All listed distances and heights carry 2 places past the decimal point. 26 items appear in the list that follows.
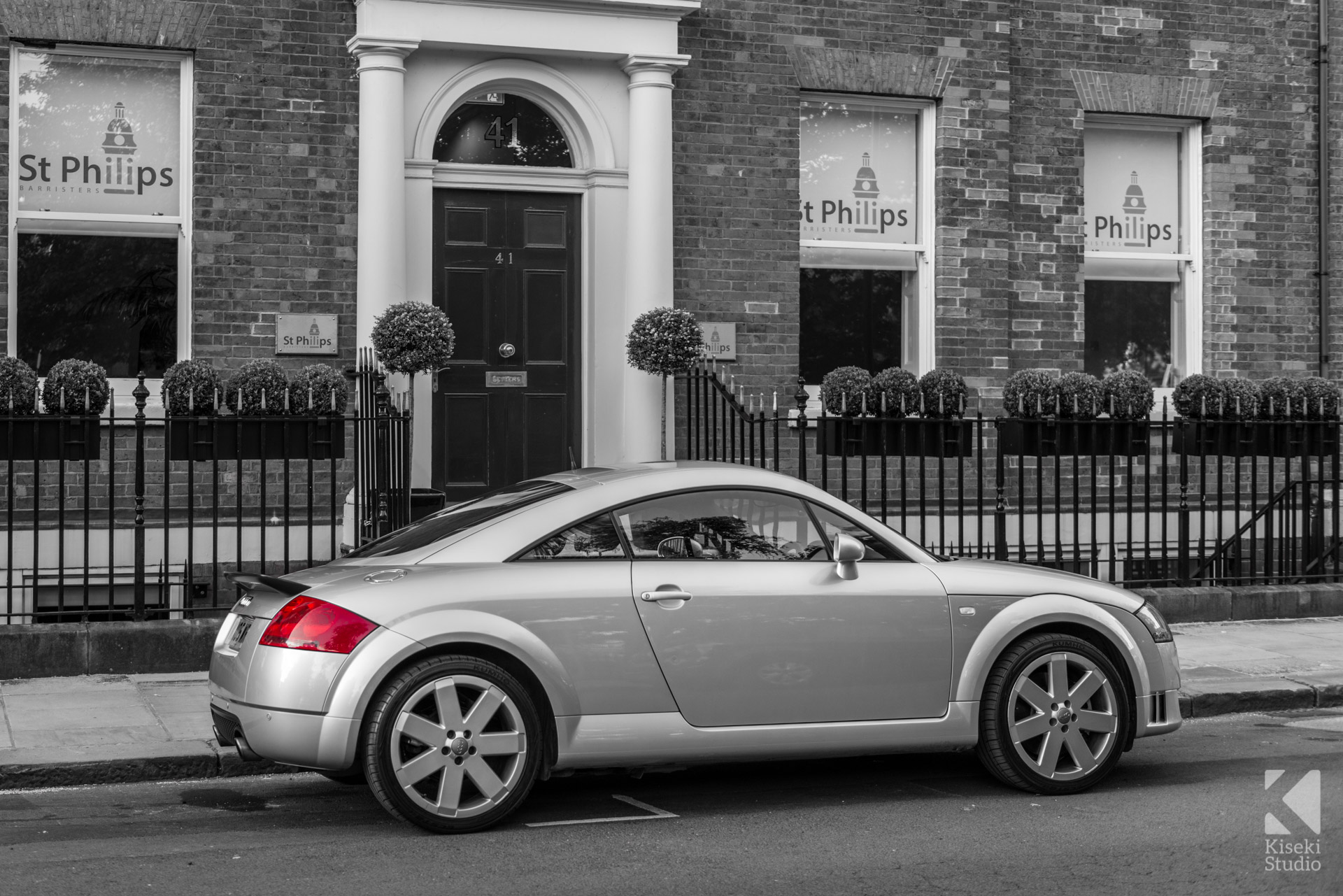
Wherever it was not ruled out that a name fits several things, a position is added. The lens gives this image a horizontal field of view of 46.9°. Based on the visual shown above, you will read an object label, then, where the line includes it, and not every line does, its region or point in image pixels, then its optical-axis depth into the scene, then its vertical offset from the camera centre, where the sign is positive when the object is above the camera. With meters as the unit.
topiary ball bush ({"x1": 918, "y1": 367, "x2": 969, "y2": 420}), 10.83 +0.30
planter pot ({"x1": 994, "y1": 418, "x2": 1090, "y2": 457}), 10.91 +0.00
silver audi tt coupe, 5.60 -0.82
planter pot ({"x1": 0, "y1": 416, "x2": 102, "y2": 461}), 8.81 -0.01
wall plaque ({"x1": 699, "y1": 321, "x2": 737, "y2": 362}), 12.22 +0.77
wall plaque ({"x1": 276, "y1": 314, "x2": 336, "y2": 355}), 11.26 +0.75
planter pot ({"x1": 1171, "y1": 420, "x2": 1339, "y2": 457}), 11.33 +0.00
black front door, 11.70 +0.77
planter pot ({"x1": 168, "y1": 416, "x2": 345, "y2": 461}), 9.13 -0.01
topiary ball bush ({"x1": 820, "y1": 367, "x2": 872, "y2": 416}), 10.57 +0.32
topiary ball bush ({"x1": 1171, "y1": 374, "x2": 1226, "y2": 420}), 11.34 +0.30
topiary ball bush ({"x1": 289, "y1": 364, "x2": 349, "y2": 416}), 9.46 +0.27
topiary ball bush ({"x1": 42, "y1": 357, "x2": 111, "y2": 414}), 8.94 +0.28
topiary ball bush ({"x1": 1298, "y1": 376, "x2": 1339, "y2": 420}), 11.63 +0.28
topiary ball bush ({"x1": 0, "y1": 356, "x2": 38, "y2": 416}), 8.83 +0.28
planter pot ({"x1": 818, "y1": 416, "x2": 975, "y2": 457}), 10.56 +0.01
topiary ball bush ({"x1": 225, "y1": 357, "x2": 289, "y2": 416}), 9.30 +0.28
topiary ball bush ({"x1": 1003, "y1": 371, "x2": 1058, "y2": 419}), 10.98 +0.30
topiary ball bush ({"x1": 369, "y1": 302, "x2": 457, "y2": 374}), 10.27 +0.65
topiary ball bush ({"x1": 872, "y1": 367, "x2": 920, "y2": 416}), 10.66 +0.32
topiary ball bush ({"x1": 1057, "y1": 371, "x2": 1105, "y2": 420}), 11.06 +0.29
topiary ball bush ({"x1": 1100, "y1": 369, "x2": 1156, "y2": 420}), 11.18 +0.30
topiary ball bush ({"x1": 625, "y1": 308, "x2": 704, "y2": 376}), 11.13 +0.70
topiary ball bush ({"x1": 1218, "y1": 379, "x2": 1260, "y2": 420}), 11.38 +0.26
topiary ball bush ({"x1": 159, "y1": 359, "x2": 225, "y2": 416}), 9.25 +0.28
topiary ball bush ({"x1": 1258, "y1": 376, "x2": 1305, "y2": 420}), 11.54 +0.29
